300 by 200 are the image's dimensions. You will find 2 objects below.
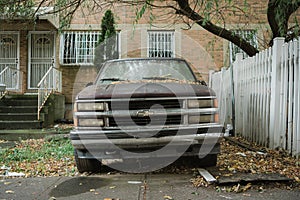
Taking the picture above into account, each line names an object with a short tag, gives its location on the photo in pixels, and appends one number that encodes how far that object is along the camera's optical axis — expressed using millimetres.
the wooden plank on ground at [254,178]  3656
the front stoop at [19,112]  9531
